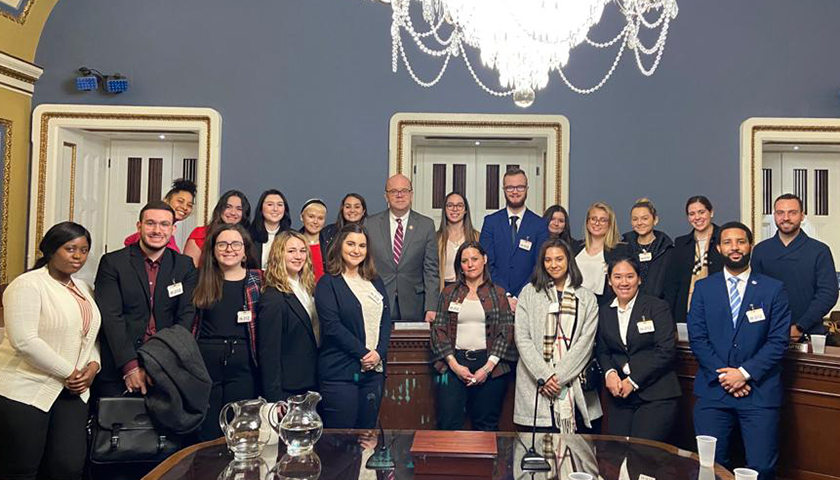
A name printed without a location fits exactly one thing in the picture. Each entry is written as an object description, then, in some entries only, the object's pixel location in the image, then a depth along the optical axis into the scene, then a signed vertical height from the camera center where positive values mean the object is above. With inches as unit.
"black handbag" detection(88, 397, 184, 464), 115.0 -30.3
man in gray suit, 179.3 +0.7
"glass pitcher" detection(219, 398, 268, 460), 87.7 -21.9
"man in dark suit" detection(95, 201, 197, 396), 123.6 -7.8
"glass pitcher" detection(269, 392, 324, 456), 89.0 -21.5
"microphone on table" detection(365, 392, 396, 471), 86.0 -25.2
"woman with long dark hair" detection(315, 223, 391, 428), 135.3 -15.0
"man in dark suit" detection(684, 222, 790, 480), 129.7 -16.1
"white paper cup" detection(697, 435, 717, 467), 88.5 -23.3
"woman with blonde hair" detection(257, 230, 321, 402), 131.3 -13.1
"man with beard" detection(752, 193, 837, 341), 154.6 -0.6
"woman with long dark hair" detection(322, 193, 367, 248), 179.9 +11.7
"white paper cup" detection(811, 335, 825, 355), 135.6 -15.0
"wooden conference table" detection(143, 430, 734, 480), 83.5 -25.5
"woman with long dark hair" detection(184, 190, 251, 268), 160.7 +9.1
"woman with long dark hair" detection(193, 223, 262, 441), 130.2 -13.0
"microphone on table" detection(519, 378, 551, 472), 86.5 -25.1
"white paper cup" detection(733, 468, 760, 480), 76.4 -22.8
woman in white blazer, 114.5 -18.9
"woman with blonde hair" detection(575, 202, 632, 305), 171.6 +3.5
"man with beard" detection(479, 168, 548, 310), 183.0 +5.4
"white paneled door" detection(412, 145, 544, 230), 253.8 +30.5
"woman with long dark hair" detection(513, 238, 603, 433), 139.3 -16.4
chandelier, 107.0 +36.4
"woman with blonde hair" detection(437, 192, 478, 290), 187.0 +5.9
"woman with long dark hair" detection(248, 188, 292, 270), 169.0 +8.4
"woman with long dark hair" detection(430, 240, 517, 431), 145.1 -18.8
